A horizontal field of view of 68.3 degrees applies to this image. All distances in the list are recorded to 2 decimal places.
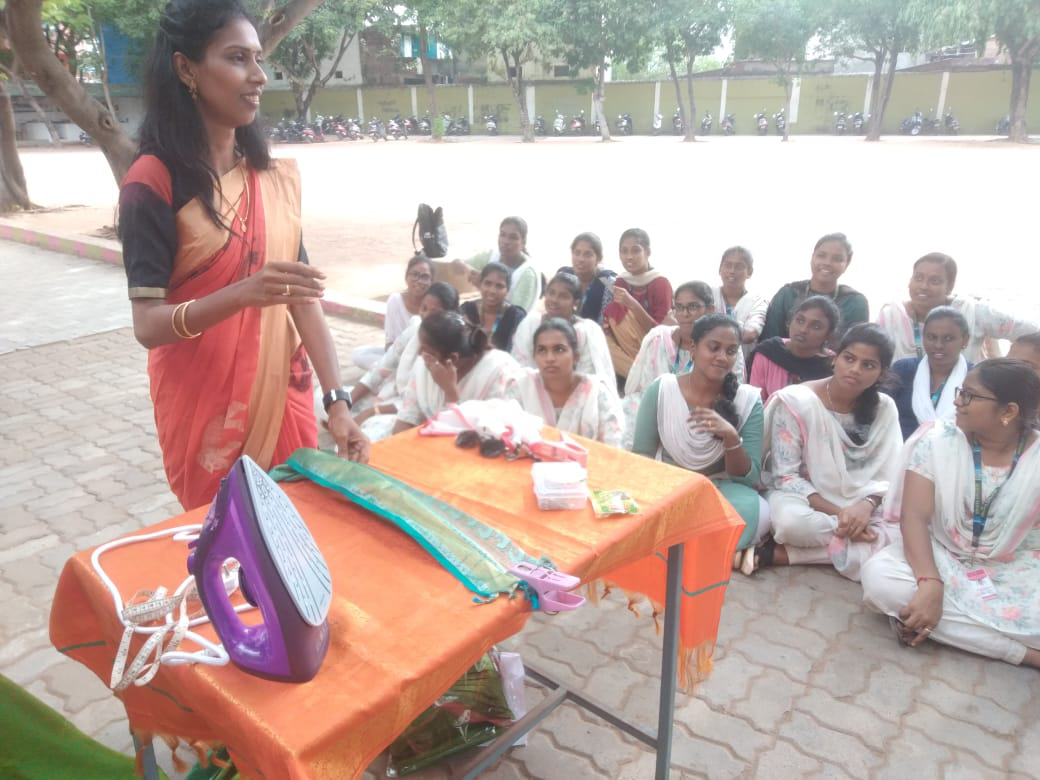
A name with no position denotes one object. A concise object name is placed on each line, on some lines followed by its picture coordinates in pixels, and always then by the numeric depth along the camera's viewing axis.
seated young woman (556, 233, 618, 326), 5.05
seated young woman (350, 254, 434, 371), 4.75
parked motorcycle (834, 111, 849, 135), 30.75
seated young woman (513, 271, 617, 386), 4.06
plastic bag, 2.05
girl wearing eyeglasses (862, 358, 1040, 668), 2.50
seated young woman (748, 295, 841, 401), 3.64
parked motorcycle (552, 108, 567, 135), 35.00
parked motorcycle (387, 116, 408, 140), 34.59
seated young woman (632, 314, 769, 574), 3.08
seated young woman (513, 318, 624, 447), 3.23
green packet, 1.61
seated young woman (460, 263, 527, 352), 4.72
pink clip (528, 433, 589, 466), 1.86
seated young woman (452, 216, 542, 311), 5.30
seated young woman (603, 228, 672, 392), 4.89
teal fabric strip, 1.35
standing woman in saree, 1.63
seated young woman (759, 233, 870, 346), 4.21
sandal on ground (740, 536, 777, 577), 3.10
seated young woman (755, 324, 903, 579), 3.03
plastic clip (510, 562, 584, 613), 1.33
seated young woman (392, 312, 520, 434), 3.54
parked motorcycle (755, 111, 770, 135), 32.00
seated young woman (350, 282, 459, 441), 4.10
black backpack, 6.32
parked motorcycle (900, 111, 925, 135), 28.84
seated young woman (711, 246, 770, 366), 4.53
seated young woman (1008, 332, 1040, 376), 3.06
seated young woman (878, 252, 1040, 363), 3.93
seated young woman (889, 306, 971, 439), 3.49
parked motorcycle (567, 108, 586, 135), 34.47
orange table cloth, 1.06
